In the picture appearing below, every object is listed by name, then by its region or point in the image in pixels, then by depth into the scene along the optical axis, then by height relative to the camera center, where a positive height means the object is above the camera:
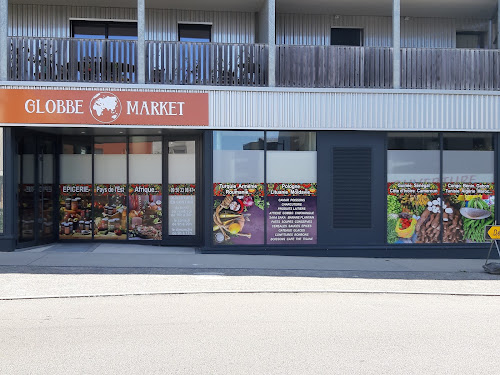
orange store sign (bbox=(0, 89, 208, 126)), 13.59 +1.82
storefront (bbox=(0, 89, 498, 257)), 13.83 +0.16
